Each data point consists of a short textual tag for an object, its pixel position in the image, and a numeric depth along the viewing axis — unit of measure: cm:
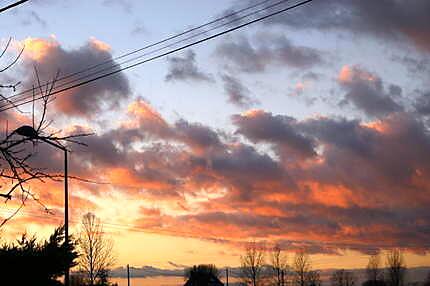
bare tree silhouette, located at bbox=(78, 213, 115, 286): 6525
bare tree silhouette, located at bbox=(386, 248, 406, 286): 12155
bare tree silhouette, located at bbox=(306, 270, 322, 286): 10521
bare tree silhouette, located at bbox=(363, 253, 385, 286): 12319
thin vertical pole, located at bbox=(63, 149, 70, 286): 2711
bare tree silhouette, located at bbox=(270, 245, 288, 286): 9002
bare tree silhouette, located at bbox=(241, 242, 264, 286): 9424
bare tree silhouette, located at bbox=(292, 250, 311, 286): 10138
